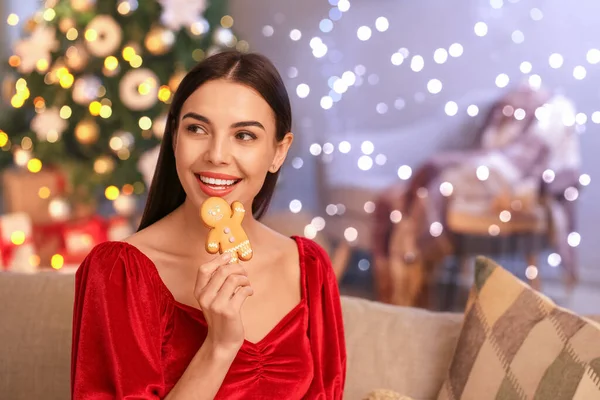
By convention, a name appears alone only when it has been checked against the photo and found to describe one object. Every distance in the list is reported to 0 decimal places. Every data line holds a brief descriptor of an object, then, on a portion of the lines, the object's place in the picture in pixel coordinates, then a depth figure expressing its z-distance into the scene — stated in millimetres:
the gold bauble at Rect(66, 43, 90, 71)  4191
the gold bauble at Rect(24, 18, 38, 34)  4242
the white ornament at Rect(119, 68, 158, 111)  4105
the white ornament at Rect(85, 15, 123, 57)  4125
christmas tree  4145
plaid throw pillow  1388
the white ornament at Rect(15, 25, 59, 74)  4188
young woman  1297
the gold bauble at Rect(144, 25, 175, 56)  4137
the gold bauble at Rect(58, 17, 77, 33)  4195
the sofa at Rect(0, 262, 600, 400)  1736
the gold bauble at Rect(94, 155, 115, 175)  4293
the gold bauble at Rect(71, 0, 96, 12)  4184
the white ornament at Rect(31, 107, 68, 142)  4191
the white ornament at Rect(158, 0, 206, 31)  4129
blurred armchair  4082
